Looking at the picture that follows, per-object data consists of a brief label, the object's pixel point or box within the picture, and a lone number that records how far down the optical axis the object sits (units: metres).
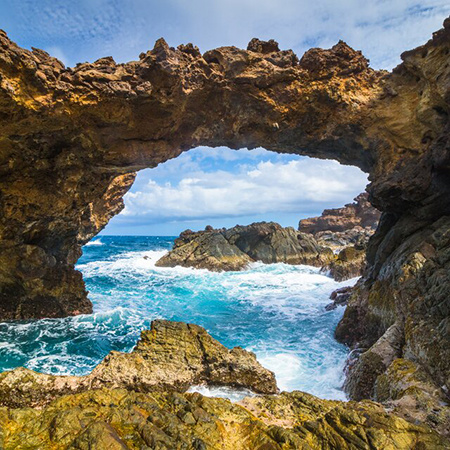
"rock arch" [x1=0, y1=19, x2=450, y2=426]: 10.81
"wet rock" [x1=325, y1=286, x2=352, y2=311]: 18.52
